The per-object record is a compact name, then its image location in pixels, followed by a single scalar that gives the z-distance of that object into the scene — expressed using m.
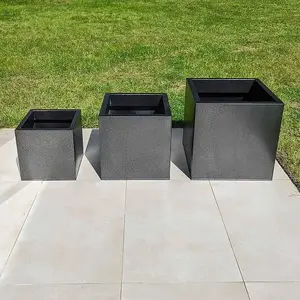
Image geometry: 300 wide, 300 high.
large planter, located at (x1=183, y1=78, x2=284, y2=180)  2.57
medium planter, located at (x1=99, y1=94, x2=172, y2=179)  2.60
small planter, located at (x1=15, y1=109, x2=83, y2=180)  2.63
